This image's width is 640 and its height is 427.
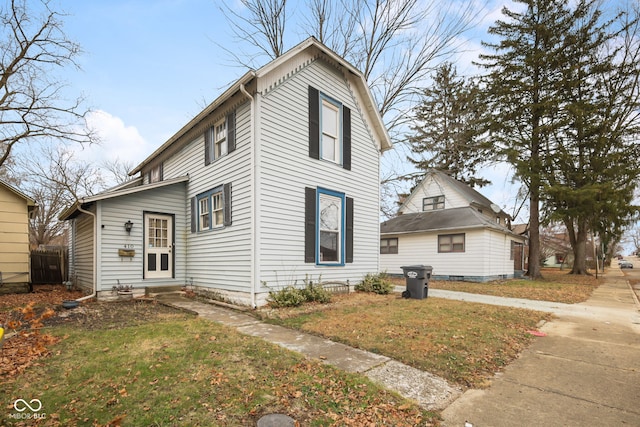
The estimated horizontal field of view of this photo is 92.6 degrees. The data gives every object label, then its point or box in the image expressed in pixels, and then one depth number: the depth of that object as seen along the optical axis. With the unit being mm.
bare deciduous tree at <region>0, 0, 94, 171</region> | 10875
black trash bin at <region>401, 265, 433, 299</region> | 9555
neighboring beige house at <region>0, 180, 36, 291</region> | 10266
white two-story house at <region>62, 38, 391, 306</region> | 7836
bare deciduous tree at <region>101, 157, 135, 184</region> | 26409
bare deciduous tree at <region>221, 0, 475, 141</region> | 13250
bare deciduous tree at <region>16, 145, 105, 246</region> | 18891
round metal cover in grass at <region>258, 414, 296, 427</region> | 2545
